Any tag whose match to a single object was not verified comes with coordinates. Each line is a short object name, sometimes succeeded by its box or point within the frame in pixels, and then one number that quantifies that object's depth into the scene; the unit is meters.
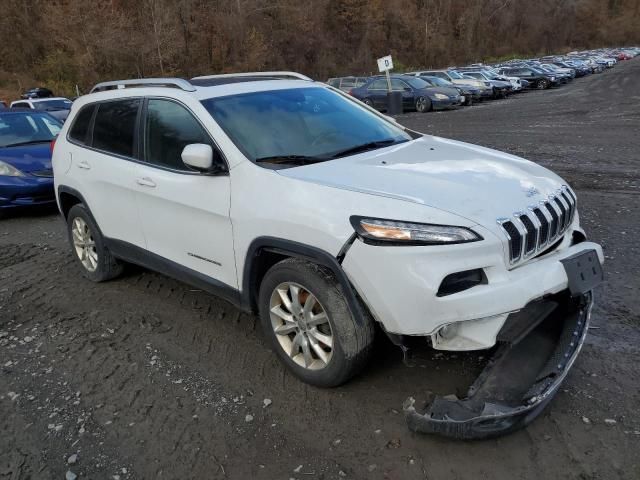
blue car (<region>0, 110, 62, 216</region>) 7.81
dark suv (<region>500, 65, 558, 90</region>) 33.91
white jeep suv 2.76
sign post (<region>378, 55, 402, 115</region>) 19.62
